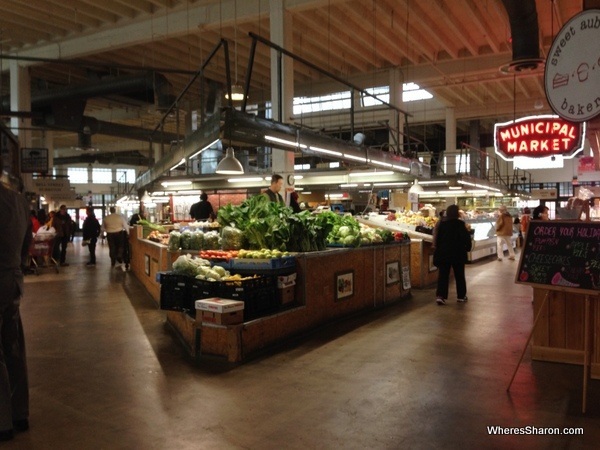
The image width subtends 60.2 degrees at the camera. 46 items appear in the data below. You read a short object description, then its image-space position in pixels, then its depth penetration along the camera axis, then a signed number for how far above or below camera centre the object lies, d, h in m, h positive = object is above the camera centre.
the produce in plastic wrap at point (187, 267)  6.17 -0.73
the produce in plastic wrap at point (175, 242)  7.93 -0.55
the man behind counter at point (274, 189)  8.24 +0.26
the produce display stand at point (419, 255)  10.41 -1.05
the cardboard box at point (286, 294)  6.19 -1.08
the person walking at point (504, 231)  15.45 -0.85
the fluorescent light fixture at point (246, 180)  11.86 +0.61
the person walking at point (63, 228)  15.11 -0.64
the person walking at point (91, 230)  15.85 -0.71
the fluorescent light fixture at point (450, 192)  16.99 +0.38
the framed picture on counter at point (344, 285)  7.18 -1.14
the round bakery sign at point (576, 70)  4.20 +1.12
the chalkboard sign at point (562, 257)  4.38 -0.48
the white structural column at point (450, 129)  21.69 +3.13
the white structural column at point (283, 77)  11.19 +2.87
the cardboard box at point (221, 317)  5.40 -1.18
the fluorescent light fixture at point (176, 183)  12.96 +0.58
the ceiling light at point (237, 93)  10.90 +2.41
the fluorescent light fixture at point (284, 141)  6.76 +0.88
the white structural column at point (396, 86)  16.05 +3.68
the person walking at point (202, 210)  12.43 -0.10
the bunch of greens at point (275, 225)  6.80 -0.27
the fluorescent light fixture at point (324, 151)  7.94 +0.86
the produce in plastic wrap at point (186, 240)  7.81 -0.52
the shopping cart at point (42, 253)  13.62 -1.21
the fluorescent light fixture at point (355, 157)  8.93 +0.84
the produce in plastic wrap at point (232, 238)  6.98 -0.44
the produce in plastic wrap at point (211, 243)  7.66 -0.55
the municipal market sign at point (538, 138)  8.83 +1.17
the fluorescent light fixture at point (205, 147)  6.13 +0.75
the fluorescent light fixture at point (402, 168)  11.07 +0.80
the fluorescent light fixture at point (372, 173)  12.63 +0.76
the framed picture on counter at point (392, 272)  8.55 -1.15
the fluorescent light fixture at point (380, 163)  9.83 +0.82
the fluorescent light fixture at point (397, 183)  13.45 +0.55
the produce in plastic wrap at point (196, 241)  7.70 -0.52
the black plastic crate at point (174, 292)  6.09 -1.02
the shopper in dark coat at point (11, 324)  3.63 -0.86
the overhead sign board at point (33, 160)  14.59 +1.34
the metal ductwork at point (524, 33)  7.84 +2.60
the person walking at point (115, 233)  14.20 -0.74
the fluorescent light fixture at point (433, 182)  14.26 +0.60
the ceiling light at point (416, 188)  13.61 +0.41
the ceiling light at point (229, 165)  7.47 +0.60
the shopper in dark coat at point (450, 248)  8.42 -0.73
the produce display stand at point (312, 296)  5.50 -1.29
